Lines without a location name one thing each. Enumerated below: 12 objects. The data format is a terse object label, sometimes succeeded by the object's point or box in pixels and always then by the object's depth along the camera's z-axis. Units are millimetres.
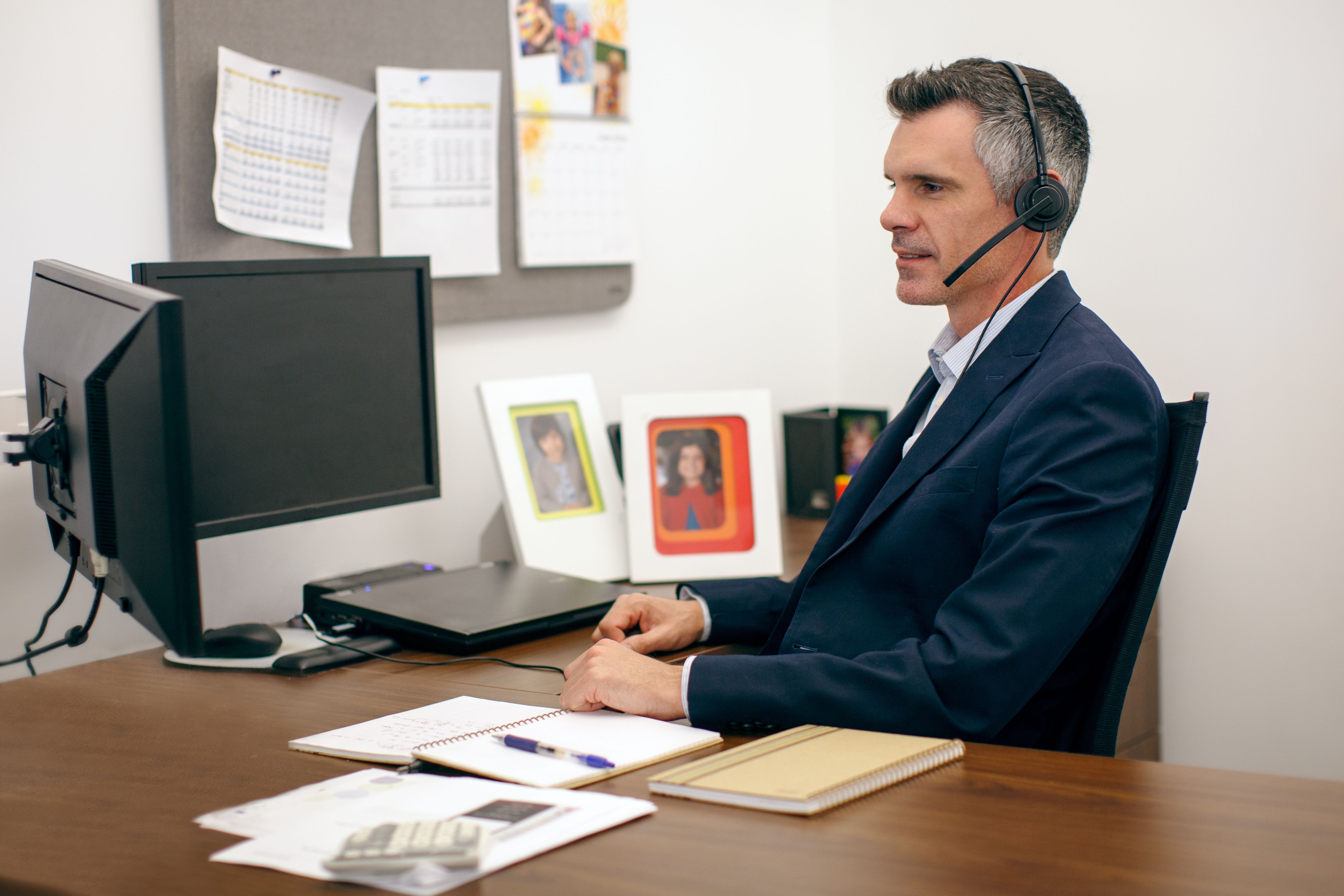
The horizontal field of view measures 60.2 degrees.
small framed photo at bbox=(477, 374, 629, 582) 1867
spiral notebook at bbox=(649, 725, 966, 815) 881
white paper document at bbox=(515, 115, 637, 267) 1998
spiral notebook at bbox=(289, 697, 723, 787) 984
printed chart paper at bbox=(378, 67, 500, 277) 1802
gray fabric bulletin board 1568
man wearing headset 1076
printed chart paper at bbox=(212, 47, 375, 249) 1601
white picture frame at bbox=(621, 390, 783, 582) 1909
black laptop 1460
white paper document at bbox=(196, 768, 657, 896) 794
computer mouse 1430
